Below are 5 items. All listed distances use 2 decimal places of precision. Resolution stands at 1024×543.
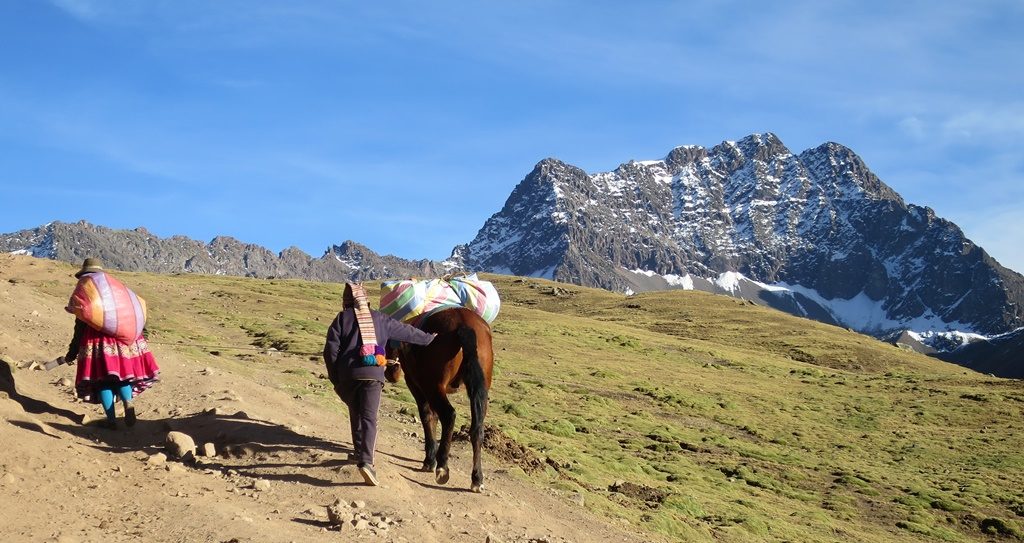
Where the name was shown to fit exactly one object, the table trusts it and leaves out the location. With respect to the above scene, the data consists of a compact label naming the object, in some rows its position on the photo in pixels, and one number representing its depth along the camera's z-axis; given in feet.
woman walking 44.16
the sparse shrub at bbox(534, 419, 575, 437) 90.58
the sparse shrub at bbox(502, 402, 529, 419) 97.35
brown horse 42.80
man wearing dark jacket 39.86
